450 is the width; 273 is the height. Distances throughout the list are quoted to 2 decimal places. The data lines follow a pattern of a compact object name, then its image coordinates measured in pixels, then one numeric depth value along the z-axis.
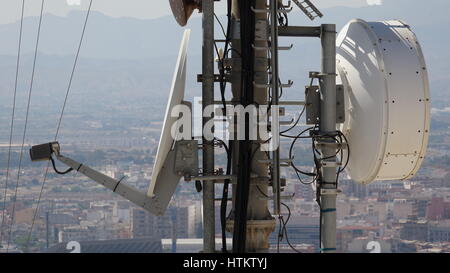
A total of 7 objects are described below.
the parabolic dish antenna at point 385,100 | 18.28
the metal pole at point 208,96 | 18.50
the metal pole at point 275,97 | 18.05
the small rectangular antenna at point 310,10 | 19.05
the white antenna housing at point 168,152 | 18.03
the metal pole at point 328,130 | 19.08
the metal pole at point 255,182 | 18.83
